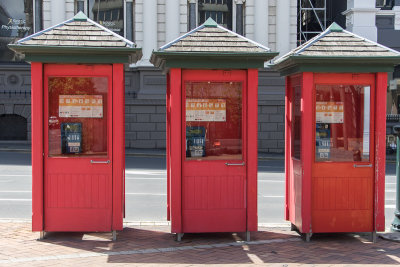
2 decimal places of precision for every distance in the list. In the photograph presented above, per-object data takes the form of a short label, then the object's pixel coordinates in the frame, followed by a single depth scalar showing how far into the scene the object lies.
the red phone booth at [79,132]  7.25
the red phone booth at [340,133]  7.38
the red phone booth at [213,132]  7.32
